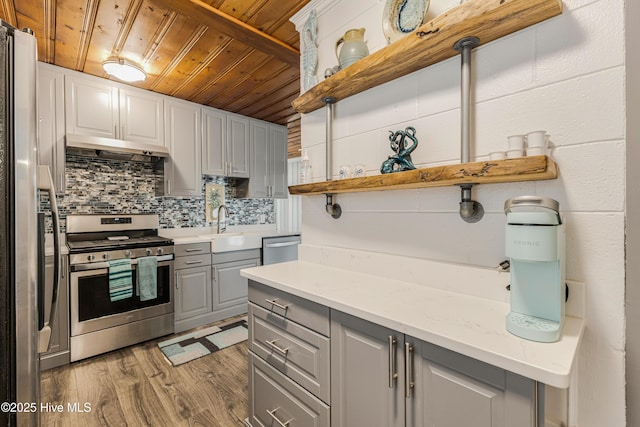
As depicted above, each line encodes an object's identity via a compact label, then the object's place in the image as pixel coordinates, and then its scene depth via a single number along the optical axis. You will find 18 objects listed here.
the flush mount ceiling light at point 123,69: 2.22
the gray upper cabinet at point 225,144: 3.34
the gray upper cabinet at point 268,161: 3.80
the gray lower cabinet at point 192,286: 2.80
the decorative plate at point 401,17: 1.23
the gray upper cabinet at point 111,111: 2.49
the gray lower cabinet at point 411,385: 0.70
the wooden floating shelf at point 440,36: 0.95
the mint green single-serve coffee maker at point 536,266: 0.76
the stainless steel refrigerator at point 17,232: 0.86
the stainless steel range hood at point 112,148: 2.38
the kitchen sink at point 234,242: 3.04
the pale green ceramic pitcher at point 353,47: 1.47
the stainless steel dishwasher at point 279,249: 3.47
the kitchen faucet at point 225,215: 3.66
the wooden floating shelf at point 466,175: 0.88
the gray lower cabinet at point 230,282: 3.08
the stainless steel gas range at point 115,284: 2.25
